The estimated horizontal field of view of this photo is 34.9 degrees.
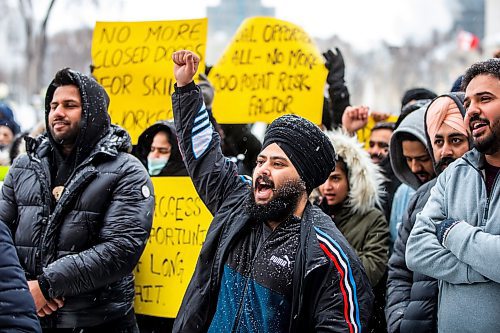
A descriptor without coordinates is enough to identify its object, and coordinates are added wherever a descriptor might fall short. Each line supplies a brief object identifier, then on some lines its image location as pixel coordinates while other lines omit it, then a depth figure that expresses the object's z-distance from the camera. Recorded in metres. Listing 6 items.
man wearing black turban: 3.04
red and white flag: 39.62
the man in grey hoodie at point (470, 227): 3.01
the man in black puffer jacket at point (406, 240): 3.43
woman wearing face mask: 5.38
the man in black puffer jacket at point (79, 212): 3.90
